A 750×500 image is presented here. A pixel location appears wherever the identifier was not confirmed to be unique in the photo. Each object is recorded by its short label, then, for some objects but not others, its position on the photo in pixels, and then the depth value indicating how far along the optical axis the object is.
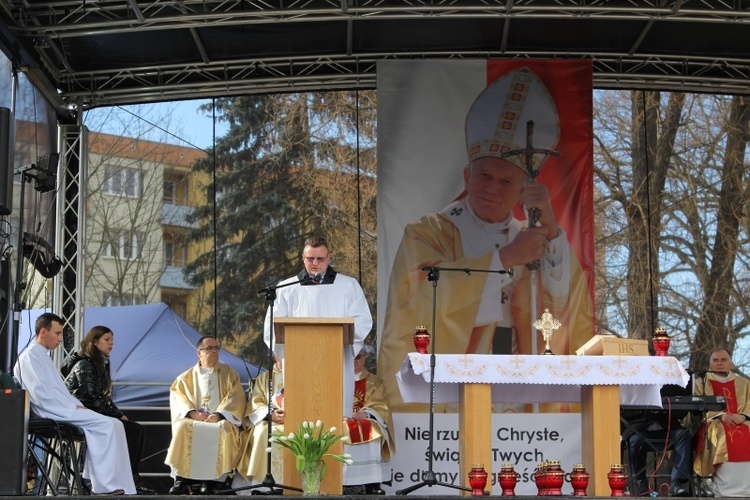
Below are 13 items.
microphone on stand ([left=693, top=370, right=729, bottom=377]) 9.49
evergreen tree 14.96
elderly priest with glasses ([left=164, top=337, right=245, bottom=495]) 9.05
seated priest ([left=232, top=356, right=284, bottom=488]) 8.88
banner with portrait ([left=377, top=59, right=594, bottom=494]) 9.94
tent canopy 10.85
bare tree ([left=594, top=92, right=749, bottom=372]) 14.32
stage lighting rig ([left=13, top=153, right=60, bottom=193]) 8.54
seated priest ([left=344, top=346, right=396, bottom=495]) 8.61
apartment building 15.52
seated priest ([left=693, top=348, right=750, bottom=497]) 9.11
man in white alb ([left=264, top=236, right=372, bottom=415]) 7.23
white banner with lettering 9.38
